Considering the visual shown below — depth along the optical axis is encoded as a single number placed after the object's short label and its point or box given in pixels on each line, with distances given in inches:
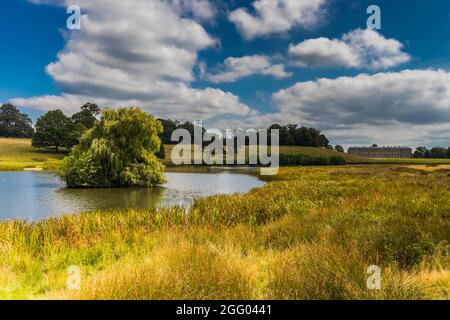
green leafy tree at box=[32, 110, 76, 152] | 3405.5
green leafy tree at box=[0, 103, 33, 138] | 4825.3
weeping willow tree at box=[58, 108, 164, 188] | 1423.5
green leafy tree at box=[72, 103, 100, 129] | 3909.2
